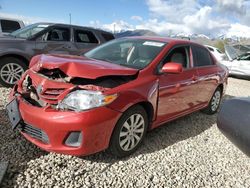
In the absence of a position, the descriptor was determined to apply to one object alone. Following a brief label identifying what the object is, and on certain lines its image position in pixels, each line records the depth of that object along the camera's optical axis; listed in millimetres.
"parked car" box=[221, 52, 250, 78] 9225
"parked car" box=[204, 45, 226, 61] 11118
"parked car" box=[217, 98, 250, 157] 1781
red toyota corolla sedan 2126
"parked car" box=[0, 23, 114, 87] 4435
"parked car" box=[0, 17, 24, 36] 7495
